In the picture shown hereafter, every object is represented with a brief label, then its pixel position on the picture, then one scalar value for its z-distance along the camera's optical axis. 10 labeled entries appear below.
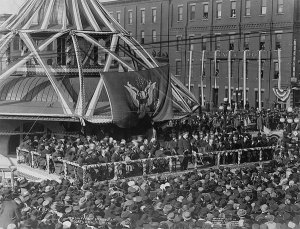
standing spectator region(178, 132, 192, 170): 27.16
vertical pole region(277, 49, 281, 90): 51.94
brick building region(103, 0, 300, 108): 55.50
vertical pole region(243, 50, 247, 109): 51.42
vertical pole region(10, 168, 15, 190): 22.23
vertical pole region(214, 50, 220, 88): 57.34
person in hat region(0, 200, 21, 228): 16.15
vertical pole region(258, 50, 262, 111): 50.92
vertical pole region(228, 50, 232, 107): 54.25
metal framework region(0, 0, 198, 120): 32.39
